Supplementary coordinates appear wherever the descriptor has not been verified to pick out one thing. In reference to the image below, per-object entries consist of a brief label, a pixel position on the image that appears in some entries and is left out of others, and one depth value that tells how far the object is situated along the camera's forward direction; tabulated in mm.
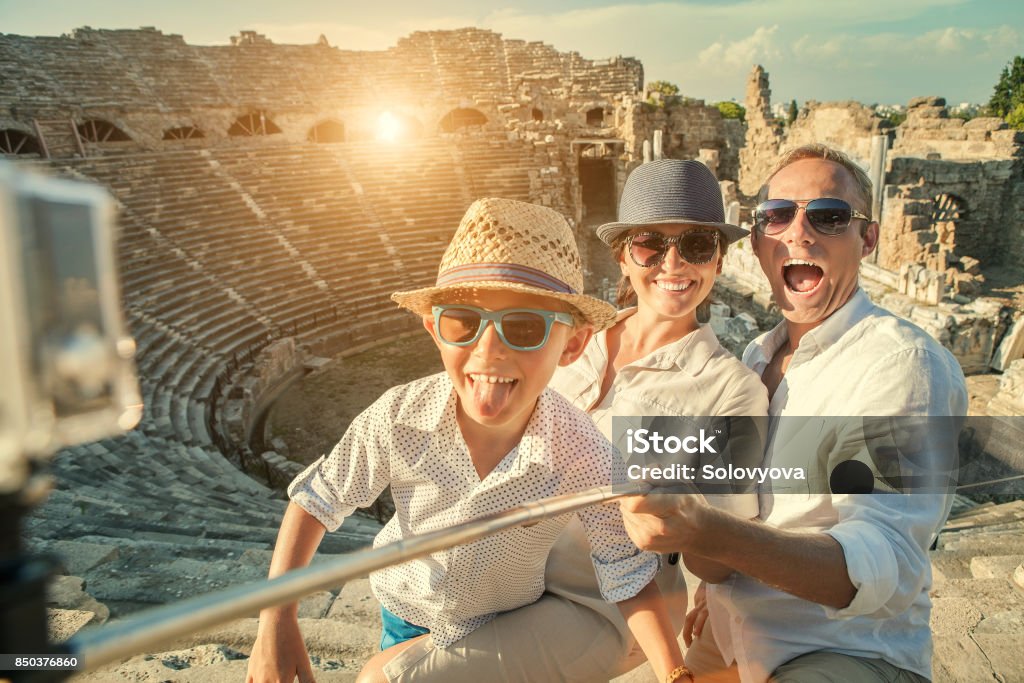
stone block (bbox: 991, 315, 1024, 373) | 9086
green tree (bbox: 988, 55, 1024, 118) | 40750
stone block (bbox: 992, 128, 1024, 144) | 18047
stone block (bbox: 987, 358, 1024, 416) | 7500
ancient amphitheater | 4121
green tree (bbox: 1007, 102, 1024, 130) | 32216
